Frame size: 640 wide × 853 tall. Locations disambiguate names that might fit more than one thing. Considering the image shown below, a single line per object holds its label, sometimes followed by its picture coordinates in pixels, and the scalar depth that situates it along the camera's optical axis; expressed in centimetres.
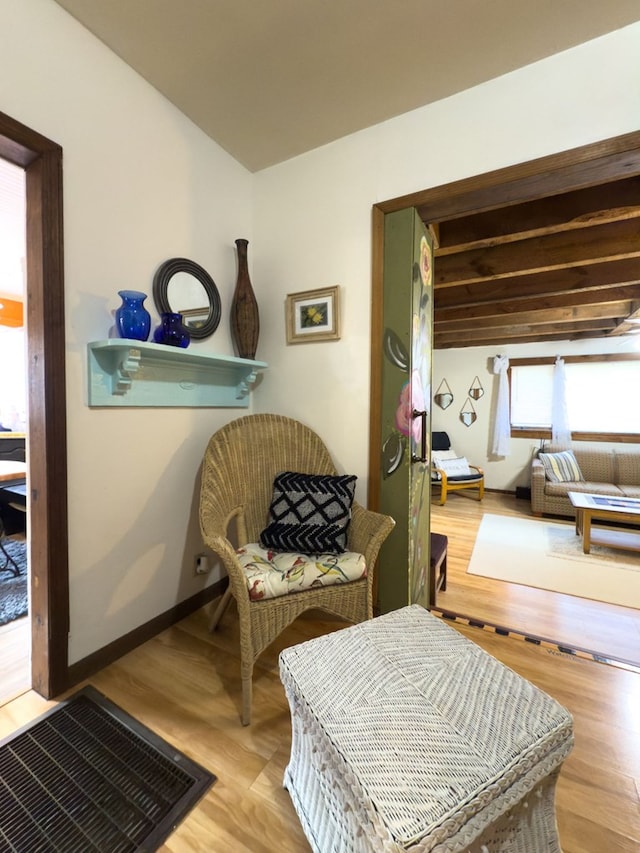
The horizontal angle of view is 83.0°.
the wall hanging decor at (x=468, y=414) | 571
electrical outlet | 192
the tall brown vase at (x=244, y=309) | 200
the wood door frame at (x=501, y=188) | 139
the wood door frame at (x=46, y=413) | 127
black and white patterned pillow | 156
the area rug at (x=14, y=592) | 189
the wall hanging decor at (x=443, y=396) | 589
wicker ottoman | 62
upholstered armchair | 480
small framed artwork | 190
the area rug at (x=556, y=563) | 245
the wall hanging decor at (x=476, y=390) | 562
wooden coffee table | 302
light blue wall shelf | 143
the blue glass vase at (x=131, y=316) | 142
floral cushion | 130
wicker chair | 126
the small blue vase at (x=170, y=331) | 158
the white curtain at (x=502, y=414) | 539
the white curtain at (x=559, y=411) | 502
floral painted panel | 171
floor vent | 92
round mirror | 169
